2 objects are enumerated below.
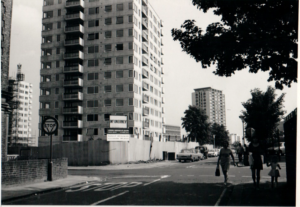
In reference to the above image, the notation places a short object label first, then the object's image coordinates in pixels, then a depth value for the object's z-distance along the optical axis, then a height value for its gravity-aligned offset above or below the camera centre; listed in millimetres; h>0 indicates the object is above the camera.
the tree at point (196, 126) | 66269 +1632
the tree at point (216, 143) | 66669 -2122
